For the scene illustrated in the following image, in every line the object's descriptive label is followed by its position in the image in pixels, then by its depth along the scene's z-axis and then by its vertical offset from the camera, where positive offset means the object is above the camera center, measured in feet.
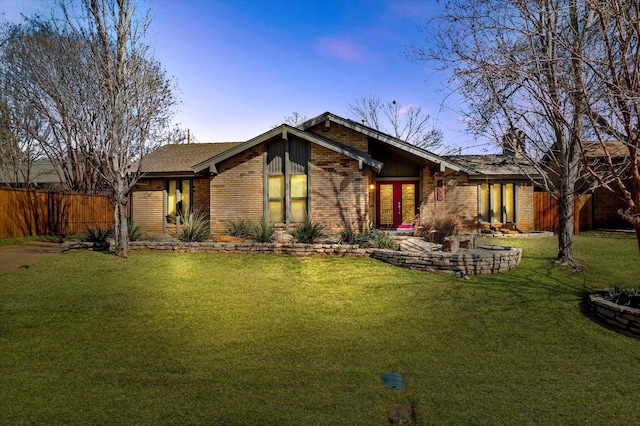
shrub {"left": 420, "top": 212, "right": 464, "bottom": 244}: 43.21 -1.37
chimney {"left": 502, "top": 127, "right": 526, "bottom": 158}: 30.63 +6.56
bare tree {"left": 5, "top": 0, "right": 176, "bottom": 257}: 33.73 +11.97
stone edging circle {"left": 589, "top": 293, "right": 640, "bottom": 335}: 19.49 -5.67
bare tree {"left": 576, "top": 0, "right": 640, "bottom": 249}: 16.83 +6.56
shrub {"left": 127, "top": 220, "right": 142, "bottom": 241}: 39.99 -1.48
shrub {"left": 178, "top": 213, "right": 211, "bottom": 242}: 39.40 -1.54
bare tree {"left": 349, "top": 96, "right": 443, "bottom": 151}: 116.26 +32.31
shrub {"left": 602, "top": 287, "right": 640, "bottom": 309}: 21.20 -4.99
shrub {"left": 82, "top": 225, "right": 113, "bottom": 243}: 39.83 -1.96
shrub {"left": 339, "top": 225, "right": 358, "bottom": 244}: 38.44 -2.18
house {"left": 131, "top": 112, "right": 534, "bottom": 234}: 47.21 +4.98
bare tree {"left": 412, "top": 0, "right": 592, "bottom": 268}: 19.99 +8.11
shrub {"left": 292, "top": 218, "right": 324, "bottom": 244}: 38.70 -1.82
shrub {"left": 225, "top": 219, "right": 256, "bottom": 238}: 43.16 -1.38
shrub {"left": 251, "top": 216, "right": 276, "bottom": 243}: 38.65 -1.68
